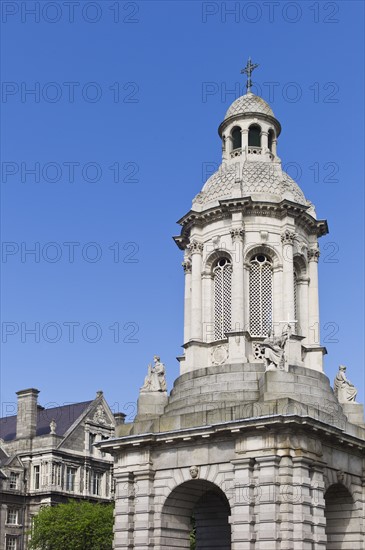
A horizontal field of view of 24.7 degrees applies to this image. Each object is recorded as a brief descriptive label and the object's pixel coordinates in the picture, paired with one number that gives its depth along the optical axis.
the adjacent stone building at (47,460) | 77.00
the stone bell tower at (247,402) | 31.36
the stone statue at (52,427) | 80.64
